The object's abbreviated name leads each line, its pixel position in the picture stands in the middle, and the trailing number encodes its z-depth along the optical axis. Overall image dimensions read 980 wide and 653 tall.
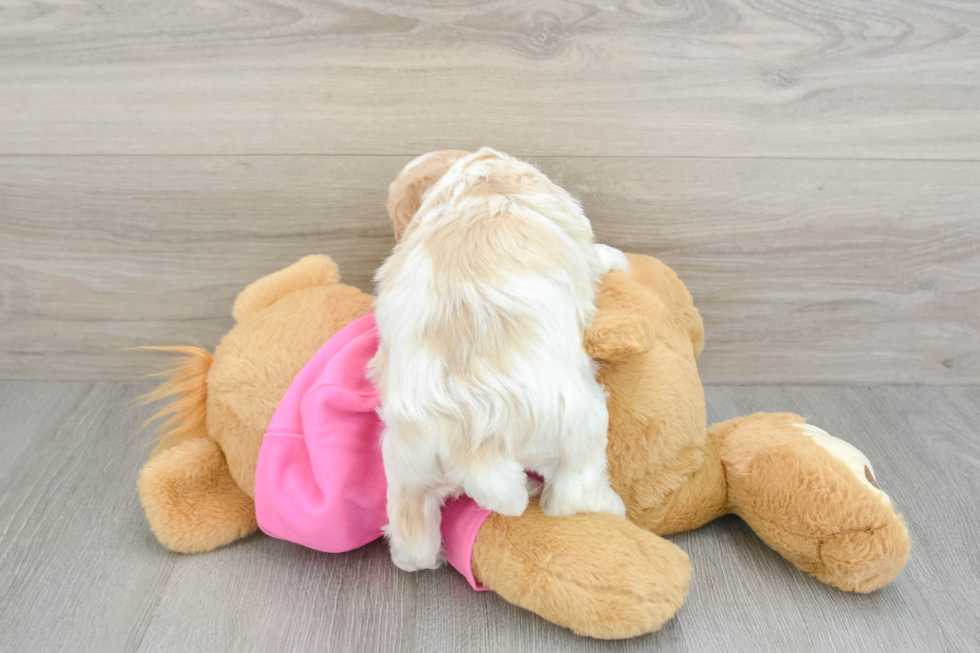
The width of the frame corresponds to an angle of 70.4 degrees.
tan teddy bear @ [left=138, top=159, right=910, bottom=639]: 0.62
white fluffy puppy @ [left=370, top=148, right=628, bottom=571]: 0.57
